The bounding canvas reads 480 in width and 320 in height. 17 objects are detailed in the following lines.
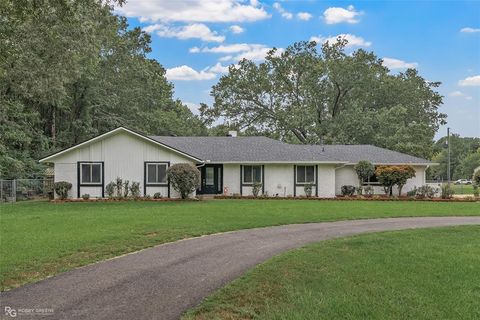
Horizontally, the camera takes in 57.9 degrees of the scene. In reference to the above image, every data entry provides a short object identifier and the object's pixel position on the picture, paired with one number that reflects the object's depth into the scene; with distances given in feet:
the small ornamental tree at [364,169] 83.87
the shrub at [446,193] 80.53
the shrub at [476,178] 89.80
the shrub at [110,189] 75.02
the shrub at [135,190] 74.90
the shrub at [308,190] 81.41
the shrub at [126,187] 75.32
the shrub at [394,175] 81.66
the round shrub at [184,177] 71.87
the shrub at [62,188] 73.77
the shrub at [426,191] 81.76
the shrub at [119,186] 75.15
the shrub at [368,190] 84.94
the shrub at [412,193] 83.13
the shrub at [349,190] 85.30
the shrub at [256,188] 80.33
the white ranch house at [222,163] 75.87
